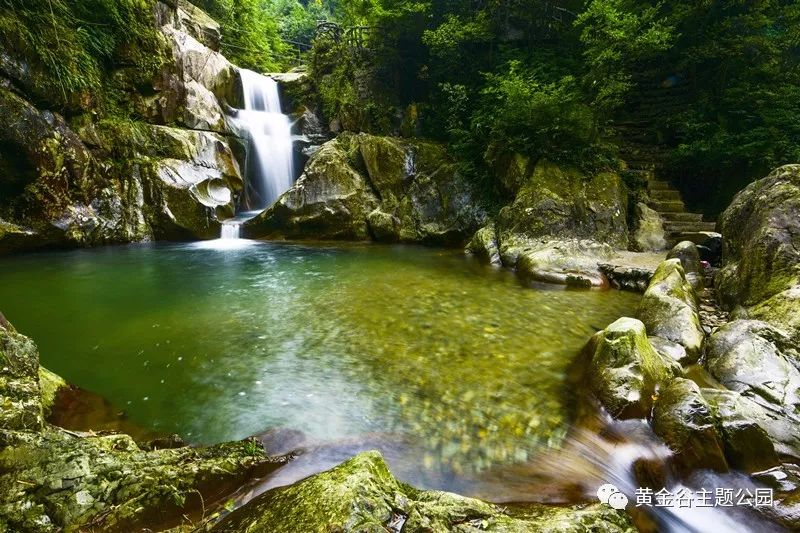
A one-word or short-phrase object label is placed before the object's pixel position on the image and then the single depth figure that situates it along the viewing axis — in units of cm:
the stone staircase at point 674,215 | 867
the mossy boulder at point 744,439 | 246
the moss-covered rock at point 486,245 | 939
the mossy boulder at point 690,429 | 248
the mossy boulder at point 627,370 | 304
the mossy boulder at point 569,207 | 899
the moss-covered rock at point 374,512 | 164
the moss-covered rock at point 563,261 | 726
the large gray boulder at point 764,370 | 273
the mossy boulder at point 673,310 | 413
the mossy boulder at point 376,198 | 1195
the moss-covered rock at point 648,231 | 874
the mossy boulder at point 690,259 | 630
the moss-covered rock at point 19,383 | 218
